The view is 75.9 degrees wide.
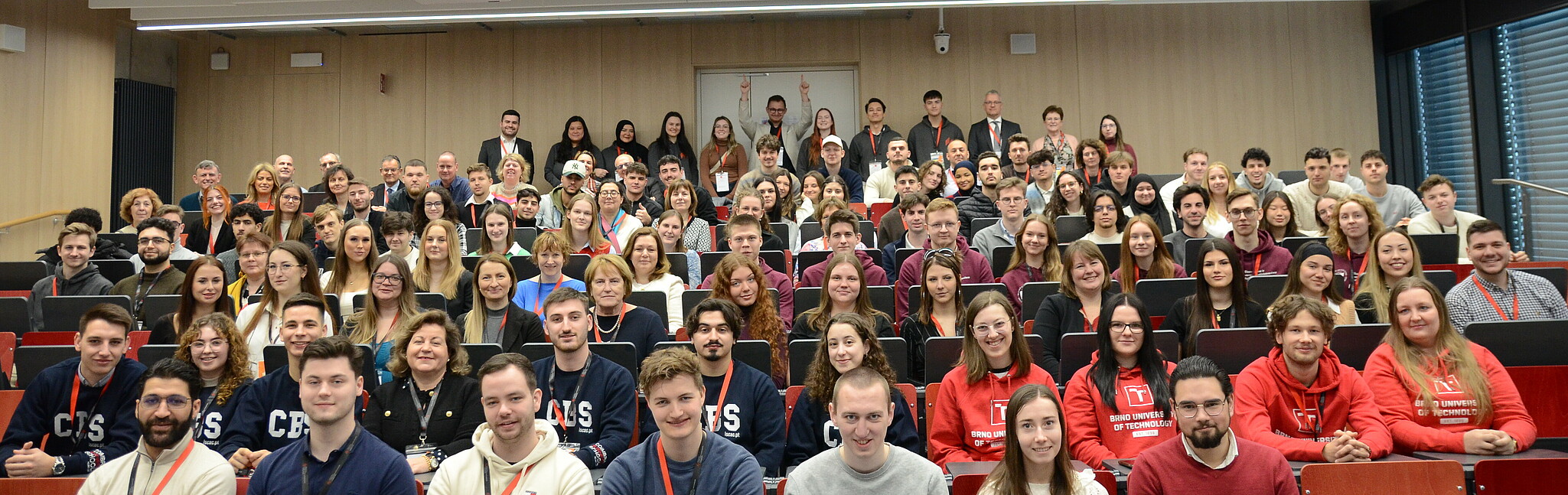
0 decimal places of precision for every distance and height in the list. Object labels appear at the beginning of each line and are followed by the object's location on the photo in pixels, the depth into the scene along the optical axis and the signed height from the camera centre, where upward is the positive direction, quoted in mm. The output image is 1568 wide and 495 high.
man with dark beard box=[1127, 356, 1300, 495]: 2662 -467
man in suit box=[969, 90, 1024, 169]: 9391 +1483
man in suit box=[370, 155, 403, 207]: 8008 +980
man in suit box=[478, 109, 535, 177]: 9695 +1513
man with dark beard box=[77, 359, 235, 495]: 2916 -437
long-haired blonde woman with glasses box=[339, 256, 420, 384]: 4074 -20
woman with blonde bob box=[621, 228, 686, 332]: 4941 +148
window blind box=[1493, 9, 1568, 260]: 7590 +1191
